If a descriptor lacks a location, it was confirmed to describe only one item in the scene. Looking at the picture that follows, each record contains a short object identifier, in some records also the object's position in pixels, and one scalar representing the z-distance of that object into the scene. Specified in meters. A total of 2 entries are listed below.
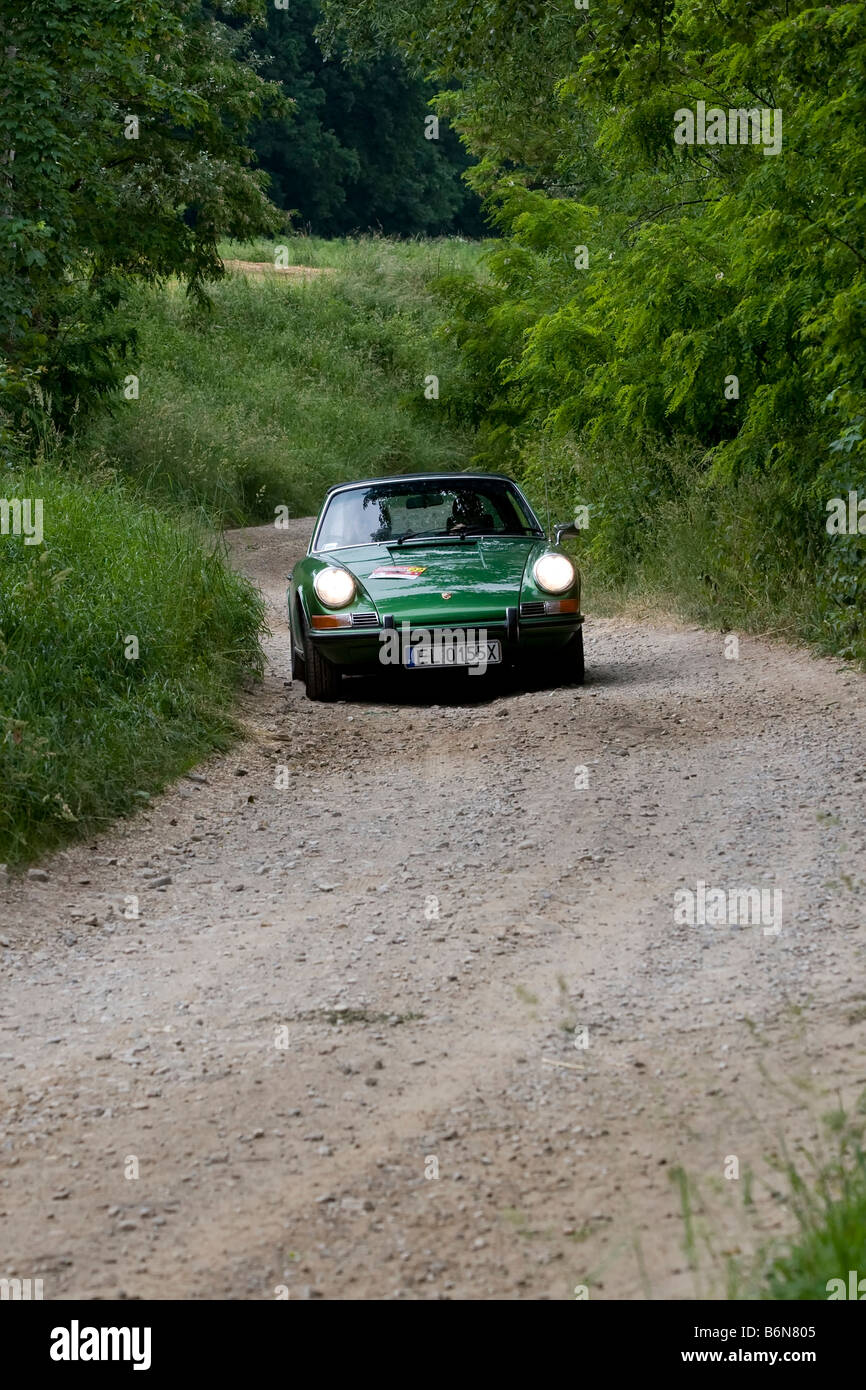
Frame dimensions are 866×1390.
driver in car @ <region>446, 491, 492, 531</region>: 21.41
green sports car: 18.62
